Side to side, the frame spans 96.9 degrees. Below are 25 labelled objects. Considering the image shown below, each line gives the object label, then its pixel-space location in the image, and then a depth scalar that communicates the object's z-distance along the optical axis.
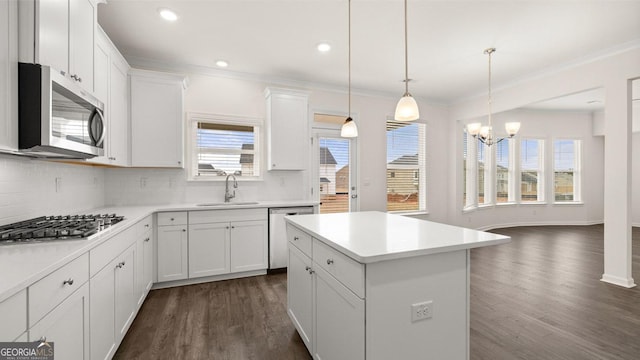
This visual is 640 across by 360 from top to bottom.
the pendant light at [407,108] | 2.01
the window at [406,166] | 5.33
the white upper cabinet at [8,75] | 1.31
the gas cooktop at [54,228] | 1.44
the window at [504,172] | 6.99
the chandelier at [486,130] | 3.91
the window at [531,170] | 7.25
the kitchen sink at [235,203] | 3.81
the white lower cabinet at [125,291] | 1.97
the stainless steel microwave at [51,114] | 1.41
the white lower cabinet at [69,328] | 1.09
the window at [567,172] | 7.43
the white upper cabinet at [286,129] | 4.04
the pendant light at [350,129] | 2.62
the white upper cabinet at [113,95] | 2.49
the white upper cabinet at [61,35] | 1.45
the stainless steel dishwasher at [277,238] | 3.71
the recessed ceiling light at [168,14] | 2.65
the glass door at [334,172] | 4.67
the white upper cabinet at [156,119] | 3.30
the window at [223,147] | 3.94
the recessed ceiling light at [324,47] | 3.34
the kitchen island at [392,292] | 1.30
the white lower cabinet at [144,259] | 2.55
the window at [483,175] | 6.63
